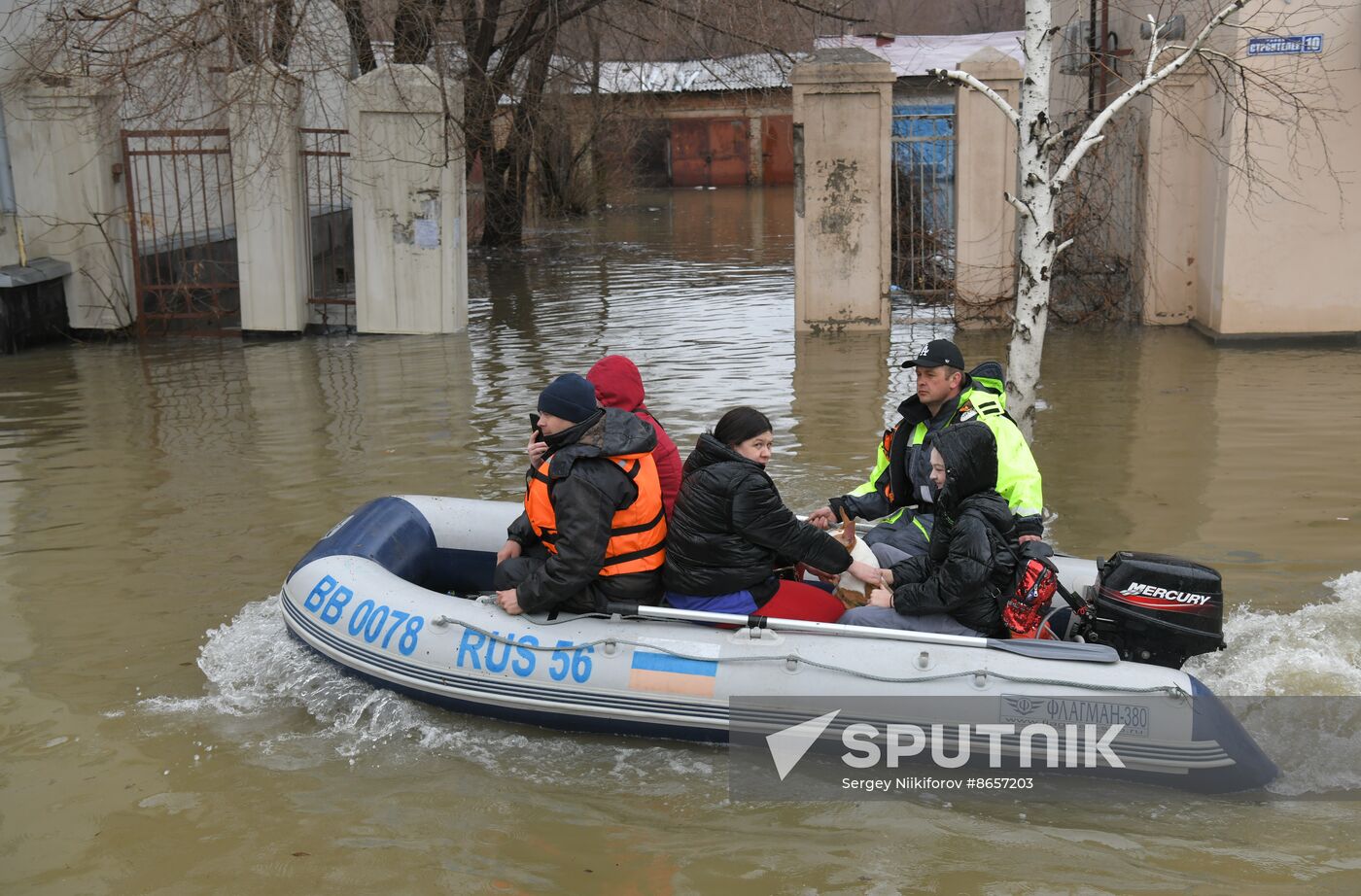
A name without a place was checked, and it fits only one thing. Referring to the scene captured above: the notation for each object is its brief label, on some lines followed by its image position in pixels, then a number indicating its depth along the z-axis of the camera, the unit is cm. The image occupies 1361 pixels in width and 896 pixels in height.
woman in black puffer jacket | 529
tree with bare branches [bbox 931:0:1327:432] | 806
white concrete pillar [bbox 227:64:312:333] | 1364
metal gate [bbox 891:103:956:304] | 1456
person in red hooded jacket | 585
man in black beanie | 530
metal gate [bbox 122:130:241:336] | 1440
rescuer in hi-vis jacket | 548
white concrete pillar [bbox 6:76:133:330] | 1374
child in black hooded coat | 520
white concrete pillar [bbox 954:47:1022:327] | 1332
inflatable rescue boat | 491
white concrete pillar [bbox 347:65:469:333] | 1380
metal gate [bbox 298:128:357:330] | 1463
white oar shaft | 527
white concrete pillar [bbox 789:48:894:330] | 1352
